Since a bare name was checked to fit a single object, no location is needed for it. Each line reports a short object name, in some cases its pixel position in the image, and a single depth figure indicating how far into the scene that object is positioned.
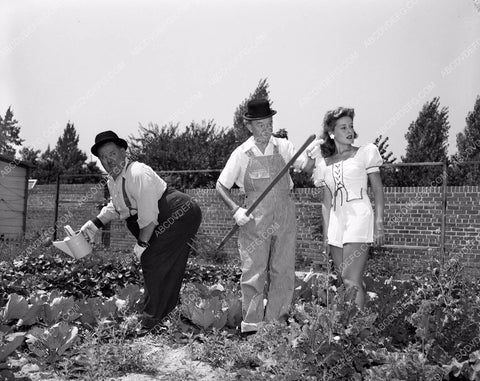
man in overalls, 4.40
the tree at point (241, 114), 20.34
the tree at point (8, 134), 45.93
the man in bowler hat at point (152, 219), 4.63
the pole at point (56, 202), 14.95
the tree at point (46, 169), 37.63
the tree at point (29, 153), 50.57
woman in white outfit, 4.21
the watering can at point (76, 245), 4.82
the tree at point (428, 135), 21.61
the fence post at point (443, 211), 10.14
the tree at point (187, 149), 17.97
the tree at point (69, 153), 47.94
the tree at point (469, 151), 17.30
